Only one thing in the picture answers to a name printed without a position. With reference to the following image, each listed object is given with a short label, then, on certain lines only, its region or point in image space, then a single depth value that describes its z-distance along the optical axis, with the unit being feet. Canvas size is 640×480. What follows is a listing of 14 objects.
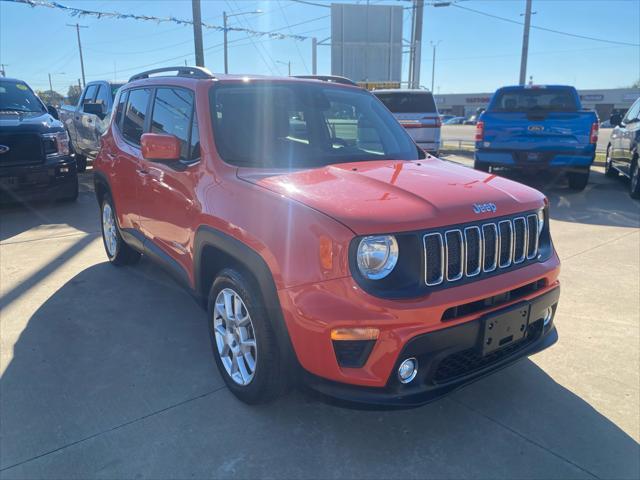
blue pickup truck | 28.12
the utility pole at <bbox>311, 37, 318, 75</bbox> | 99.30
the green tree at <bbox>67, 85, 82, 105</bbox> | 212.93
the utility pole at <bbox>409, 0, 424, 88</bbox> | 71.76
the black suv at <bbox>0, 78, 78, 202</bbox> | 23.98
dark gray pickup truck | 32.19
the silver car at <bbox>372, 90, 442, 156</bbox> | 40.11
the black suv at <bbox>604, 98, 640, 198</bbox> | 28.71
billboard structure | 91.76
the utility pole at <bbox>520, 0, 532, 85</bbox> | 64.64
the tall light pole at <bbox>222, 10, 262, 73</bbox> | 111.34
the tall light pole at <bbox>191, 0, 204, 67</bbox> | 54.24
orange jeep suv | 7.38
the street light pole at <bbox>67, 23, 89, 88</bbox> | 178.40
